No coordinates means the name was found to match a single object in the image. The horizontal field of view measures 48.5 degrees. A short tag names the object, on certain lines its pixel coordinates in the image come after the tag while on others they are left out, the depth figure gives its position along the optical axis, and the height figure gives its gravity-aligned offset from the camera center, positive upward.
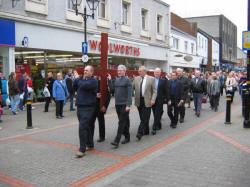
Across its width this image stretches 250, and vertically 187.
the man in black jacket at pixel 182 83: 9.09 -0.16
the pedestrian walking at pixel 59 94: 10.77 -0.57
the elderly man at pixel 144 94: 6.99 -0.38
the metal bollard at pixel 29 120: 8.59 -1.27
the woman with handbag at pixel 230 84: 14.39 -0.27
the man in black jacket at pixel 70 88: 12.88 -0.41
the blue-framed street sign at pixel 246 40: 8.51 +1.19
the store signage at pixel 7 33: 13.01 +2.21
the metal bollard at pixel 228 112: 9.05 -1.11
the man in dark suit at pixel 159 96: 7.92 -0.50
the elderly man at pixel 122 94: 6.30 -0.35
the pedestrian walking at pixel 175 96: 8.80 -0.55
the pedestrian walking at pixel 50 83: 12.99 -0.20
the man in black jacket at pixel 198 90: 11.03 -0.45
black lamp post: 13.36 +3.76
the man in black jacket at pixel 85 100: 5.65 -0.43
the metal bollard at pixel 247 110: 8.34 -0.96
